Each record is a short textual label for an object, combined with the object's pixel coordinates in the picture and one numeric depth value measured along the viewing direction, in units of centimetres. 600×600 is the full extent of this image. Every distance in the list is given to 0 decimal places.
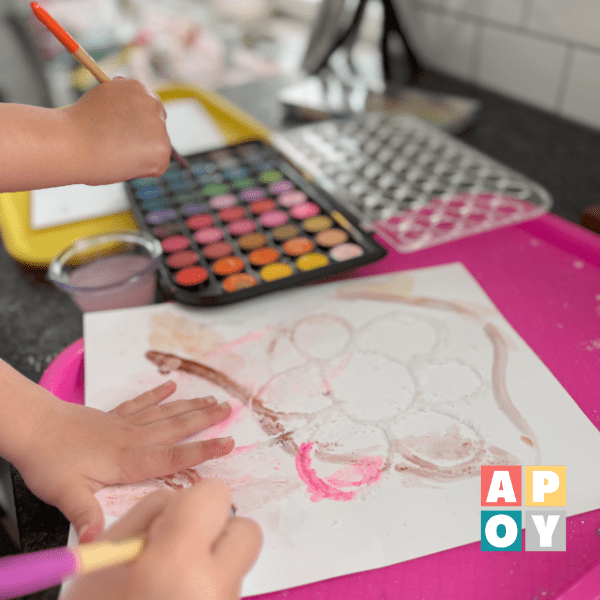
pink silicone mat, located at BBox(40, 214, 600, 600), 32
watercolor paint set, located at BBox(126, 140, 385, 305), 54
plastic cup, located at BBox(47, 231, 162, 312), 54
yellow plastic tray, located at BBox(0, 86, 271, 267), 64
